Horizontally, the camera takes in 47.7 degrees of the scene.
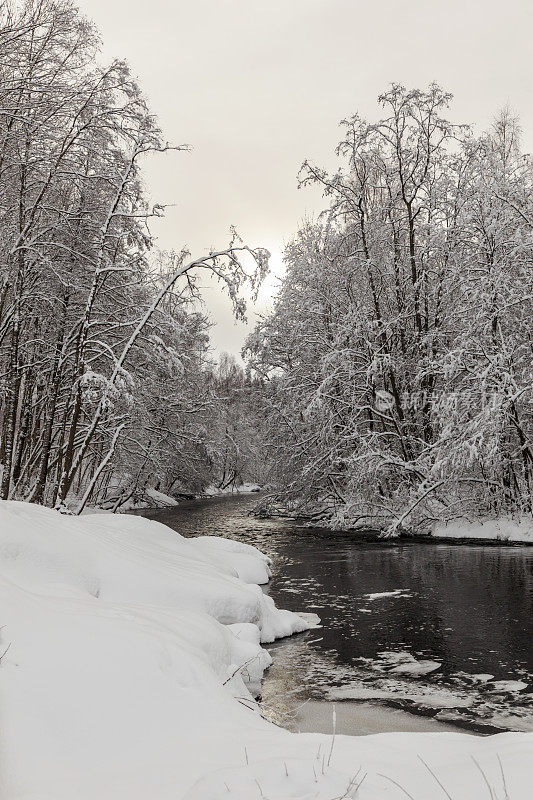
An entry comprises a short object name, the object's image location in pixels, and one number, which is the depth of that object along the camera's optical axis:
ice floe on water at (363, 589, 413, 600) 11.22
